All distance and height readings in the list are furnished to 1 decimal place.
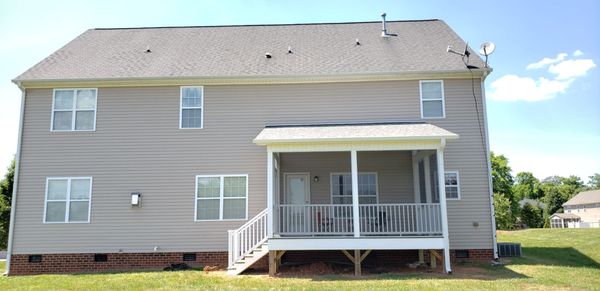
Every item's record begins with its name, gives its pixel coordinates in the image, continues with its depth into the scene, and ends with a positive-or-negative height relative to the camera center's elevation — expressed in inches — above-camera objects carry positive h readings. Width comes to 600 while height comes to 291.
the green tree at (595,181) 3437.5 +237.7
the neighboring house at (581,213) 2143.2 -8.1
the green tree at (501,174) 1787.6 +156.6
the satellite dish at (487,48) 525.9 +195.5
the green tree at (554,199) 2731.3 +78.4
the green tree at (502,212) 1312.7 -0.1
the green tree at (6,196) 1058.7 +46.4
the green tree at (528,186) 2947.8 +172.9
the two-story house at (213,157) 501.4 +65.9
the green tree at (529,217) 1814.7 -21.4
